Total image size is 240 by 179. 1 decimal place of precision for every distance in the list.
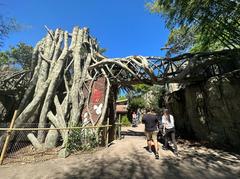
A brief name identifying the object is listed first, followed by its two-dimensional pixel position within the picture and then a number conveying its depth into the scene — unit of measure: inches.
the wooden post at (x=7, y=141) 138.4
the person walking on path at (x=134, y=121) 586.6
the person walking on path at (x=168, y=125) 178.6
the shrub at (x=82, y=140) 186.8
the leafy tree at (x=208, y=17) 172.6
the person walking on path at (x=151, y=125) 173.6
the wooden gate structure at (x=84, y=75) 227.1
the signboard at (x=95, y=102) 238.8
